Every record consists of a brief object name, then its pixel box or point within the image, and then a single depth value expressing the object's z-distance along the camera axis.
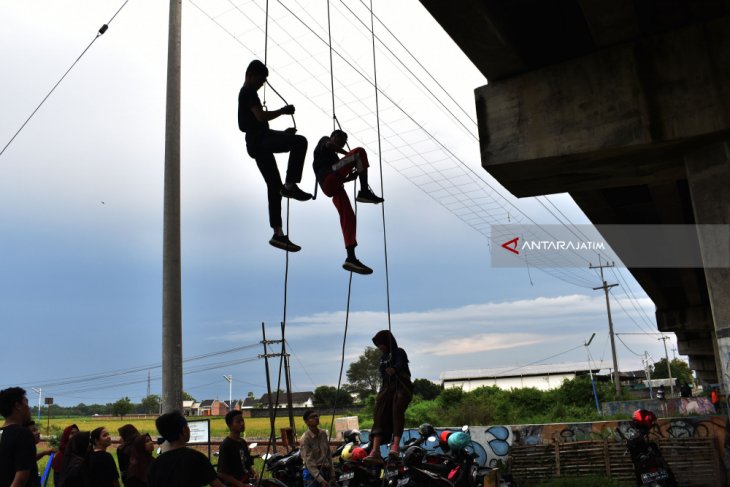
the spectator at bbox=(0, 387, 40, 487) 4.79
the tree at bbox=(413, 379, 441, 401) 70.75
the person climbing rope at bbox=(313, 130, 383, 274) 6.01
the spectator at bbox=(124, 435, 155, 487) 6.03
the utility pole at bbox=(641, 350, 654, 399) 90.62
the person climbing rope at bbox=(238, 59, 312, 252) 5.75
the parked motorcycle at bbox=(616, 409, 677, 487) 10.37
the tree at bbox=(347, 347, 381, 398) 89.56
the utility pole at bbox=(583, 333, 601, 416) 37.95
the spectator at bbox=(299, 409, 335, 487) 9.08
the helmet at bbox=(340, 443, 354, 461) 11.31
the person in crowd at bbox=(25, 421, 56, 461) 7.02
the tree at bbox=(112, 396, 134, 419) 105.50
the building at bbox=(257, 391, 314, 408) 115.60
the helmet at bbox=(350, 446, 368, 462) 10.38
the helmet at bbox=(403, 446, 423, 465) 9.55
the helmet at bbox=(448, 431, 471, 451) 10.41
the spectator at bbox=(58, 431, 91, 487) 5.74
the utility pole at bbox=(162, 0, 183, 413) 8.36
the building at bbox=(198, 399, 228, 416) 126.28
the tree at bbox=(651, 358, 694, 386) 134.75
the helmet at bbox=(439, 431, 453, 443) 10.64
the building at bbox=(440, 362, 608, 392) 76.71
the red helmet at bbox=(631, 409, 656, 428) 10.94
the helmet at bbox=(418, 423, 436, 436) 10.10
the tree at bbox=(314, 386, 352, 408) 65.88
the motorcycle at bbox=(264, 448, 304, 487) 10.82
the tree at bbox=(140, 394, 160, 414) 141.12
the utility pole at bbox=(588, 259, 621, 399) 46.86
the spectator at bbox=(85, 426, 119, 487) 5.71
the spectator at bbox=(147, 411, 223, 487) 4.28
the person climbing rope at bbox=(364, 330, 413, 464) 6.08
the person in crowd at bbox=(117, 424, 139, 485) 6.72
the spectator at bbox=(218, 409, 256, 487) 6.91
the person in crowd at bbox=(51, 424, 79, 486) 7.14
